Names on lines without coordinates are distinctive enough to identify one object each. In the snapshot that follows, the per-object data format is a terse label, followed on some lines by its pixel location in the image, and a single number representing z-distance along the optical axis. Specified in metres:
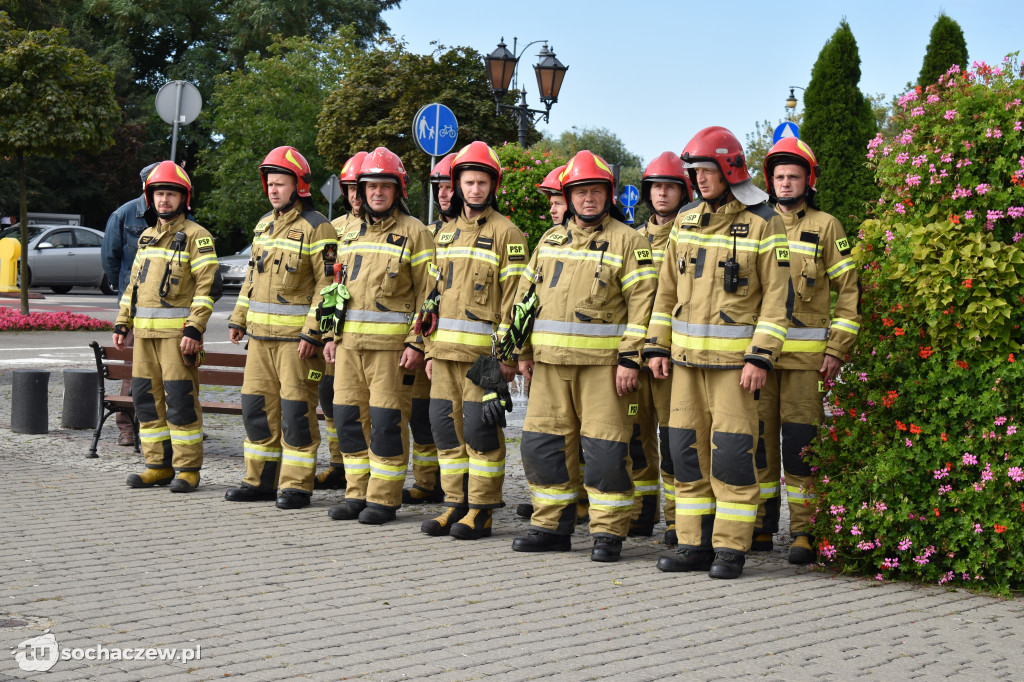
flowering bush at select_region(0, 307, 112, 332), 19.78
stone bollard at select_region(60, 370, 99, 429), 11.03
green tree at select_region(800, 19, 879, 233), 24.27
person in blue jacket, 10.38
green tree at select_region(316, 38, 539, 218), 24.25
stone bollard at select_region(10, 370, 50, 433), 10.76
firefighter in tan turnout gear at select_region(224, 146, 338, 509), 8.02
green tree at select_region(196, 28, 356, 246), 36.66
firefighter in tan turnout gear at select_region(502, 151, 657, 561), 6.72
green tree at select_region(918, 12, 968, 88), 25.19
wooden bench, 9.86
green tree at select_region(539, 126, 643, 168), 66.39
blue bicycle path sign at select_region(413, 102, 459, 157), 13.10
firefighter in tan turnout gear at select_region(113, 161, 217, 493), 8.57
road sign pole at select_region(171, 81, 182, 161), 13.38
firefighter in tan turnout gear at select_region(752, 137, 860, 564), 6.73
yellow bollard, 27.44
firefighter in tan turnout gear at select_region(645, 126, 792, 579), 6.32
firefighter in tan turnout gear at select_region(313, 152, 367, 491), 8.65
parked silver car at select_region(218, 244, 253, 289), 32.56
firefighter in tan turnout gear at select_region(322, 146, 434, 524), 7.59
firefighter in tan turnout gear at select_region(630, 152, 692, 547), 7.32
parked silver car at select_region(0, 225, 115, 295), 28.92
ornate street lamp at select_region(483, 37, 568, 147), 18.75
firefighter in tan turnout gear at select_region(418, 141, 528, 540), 7.26
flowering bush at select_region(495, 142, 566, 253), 13.85
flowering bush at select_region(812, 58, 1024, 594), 6.00
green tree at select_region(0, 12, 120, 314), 18.78
